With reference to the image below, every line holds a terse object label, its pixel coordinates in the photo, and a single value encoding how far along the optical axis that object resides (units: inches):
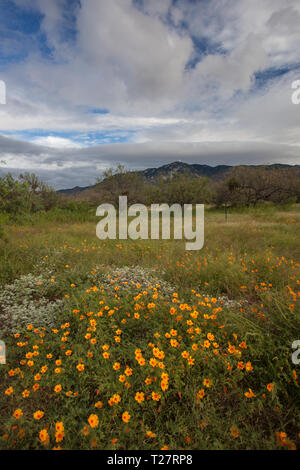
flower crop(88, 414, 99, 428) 62.5
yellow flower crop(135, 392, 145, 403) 72.4
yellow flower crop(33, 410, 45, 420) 67.1
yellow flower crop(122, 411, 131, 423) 66.4
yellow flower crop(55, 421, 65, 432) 63.2
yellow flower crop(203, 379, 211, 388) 76.7
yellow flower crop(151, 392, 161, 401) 73.0
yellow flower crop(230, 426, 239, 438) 63.3
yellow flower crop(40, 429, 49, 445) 60.4
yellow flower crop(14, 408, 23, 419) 66.6
